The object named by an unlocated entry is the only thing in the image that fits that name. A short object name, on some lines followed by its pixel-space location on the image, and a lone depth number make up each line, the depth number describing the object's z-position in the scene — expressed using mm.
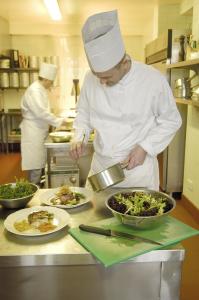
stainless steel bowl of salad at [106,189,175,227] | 889
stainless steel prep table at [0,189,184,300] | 831
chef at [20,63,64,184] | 3396
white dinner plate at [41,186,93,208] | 1124
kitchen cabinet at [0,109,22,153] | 5652
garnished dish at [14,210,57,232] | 945
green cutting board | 796
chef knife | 854
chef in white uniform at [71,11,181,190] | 1319
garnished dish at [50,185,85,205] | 1150
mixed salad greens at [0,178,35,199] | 1133
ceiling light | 3508
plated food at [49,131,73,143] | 2670
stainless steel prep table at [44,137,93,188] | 2633
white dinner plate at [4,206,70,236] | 917
